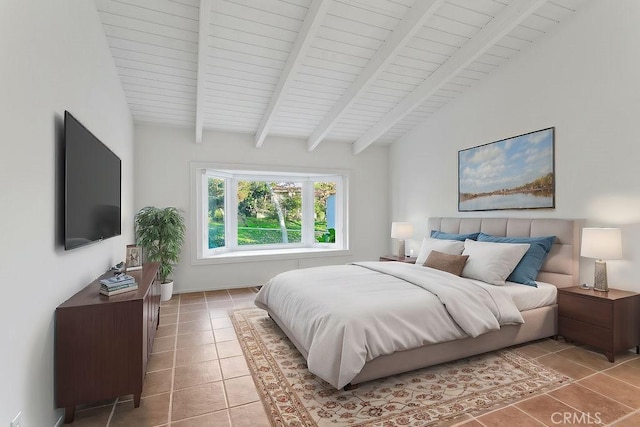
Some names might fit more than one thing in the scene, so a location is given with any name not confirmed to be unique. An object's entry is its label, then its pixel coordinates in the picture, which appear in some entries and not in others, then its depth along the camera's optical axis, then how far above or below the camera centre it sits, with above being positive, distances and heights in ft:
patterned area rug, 6.29 -3.95
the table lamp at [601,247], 8.70 -0.98
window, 17.27 -0.07
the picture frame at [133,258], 10.03 -1.46
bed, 6.92 -2.56
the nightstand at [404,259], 15.11 -2.32
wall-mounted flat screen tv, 6.22 +0.53
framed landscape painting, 11.16 +1.42
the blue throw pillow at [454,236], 12.93 -1.03
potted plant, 13.89 -1.05
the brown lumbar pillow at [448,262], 10.94 -1.77
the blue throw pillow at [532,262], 10.21 -1.61
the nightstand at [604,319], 8.46 -2.91
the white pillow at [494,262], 10.11 -1.62
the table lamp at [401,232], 16.38 -1.06
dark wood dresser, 5.91 -2.59
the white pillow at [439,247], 12.00 -1.38
